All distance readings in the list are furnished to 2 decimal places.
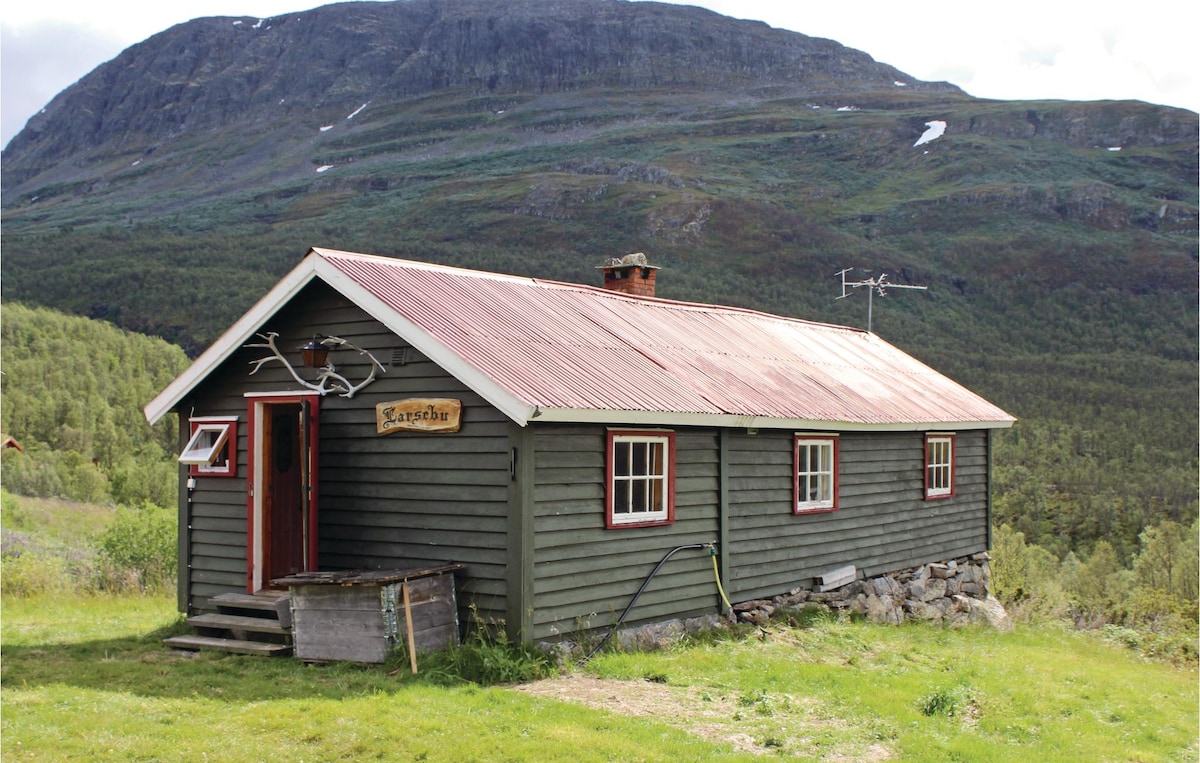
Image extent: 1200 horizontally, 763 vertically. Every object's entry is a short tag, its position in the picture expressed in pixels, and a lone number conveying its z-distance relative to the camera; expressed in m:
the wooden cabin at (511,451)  10.59
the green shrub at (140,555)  16.58
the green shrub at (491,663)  9.92
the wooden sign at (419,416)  10.80
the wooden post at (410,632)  9.90
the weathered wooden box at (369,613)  10.15
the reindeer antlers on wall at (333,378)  11.61
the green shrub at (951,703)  9.70
